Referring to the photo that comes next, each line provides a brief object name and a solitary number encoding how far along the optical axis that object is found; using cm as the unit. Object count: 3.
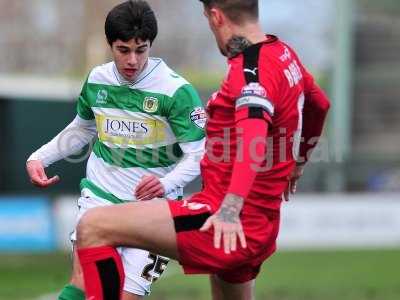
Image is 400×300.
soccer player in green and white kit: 1529
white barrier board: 3931
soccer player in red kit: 1294
